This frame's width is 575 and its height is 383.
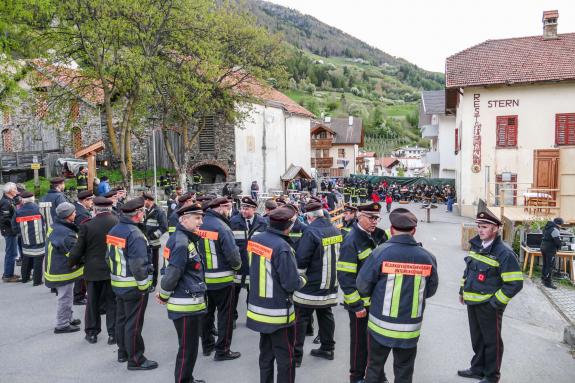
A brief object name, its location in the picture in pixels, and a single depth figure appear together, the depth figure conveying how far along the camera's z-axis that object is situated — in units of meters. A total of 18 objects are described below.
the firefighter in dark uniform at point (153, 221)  9.34
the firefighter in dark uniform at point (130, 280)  5.74
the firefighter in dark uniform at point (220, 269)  6.16
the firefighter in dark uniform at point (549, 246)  10.78
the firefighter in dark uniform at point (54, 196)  9.83
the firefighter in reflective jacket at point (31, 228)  9.33
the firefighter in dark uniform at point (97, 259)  6.63
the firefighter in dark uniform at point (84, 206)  8.55
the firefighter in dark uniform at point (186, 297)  5.20
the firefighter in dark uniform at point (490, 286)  5.46
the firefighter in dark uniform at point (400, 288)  4.55
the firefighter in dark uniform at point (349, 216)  7.83
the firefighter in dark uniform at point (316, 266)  5.84
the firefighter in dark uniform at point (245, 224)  7.64
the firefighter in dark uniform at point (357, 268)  5.36
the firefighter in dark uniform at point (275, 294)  4.81
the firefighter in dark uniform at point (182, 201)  8.44
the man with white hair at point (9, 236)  10.29
